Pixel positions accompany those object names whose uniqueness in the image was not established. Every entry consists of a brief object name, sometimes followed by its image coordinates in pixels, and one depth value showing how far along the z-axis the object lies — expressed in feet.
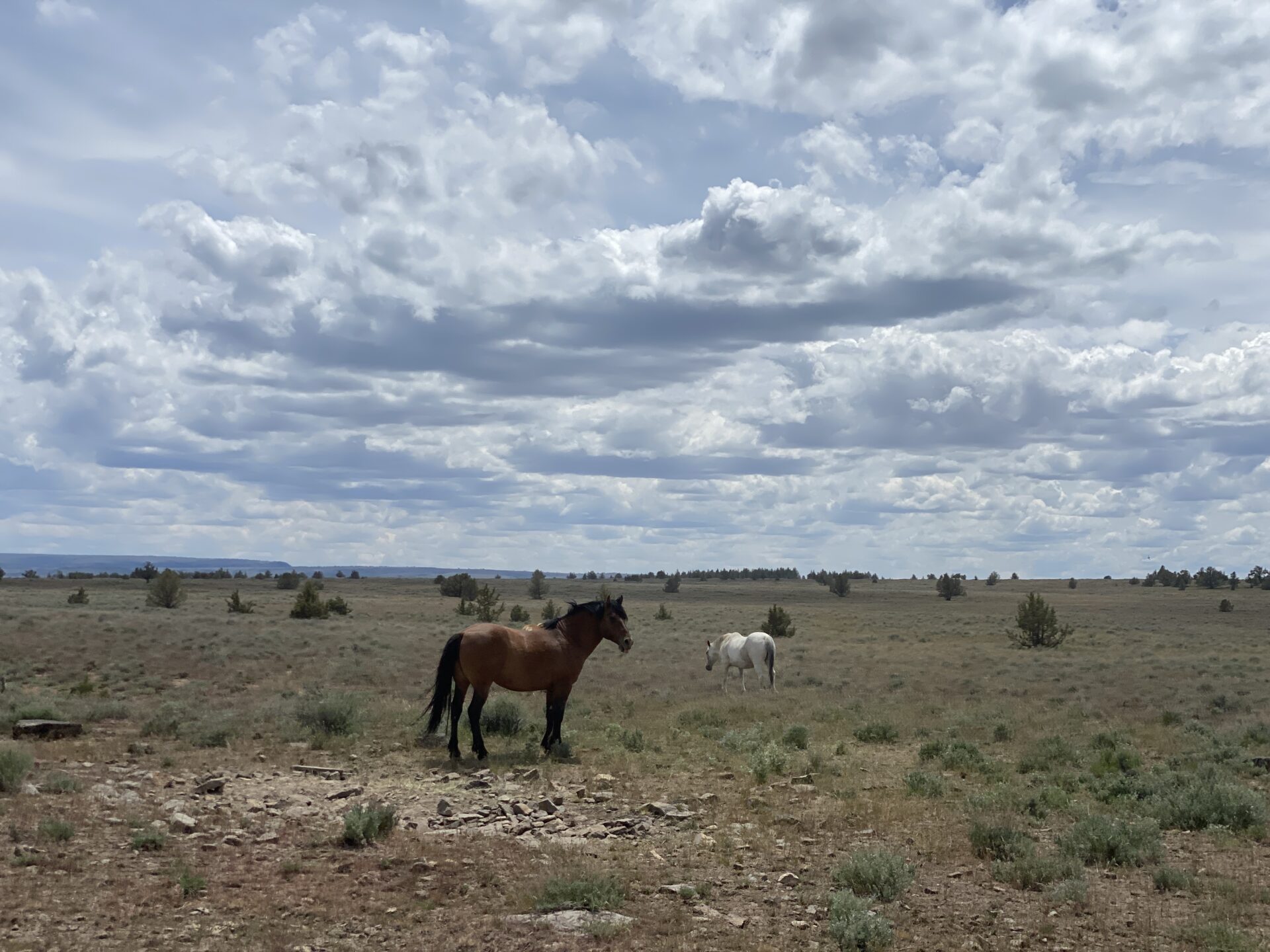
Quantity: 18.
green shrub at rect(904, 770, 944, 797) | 38.93
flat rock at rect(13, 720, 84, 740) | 46.11
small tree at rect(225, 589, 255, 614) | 142.10
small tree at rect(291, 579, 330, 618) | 138.41
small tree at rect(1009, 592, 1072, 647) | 125.59
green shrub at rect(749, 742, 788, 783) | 41.50
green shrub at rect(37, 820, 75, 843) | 28.43
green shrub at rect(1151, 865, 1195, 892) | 26.53
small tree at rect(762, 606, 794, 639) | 131.44
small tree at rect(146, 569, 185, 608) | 152.56
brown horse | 45.16
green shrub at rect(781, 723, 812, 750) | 50.28
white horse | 76.54
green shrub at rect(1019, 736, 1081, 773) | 44.14
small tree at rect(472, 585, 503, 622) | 136.05
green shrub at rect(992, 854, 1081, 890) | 27.30
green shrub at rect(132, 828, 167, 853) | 28.43
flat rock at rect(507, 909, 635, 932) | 23.22
